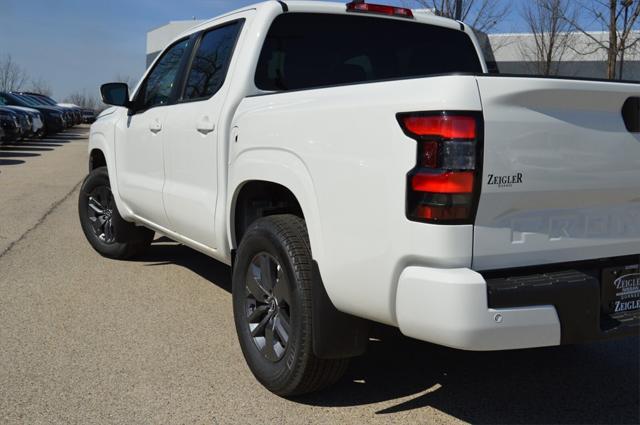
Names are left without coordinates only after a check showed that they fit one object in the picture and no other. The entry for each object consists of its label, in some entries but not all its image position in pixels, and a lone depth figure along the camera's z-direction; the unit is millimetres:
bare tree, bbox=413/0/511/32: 13885
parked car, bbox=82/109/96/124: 43175
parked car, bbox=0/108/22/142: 17700
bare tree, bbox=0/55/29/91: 61250
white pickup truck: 2412
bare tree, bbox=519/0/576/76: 16578
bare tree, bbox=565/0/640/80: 11586
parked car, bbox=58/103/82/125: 34688
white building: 22000
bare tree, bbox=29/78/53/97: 72056
